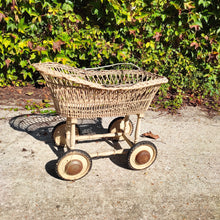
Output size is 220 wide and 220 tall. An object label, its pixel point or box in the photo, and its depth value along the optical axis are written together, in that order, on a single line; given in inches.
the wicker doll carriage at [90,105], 84.6
